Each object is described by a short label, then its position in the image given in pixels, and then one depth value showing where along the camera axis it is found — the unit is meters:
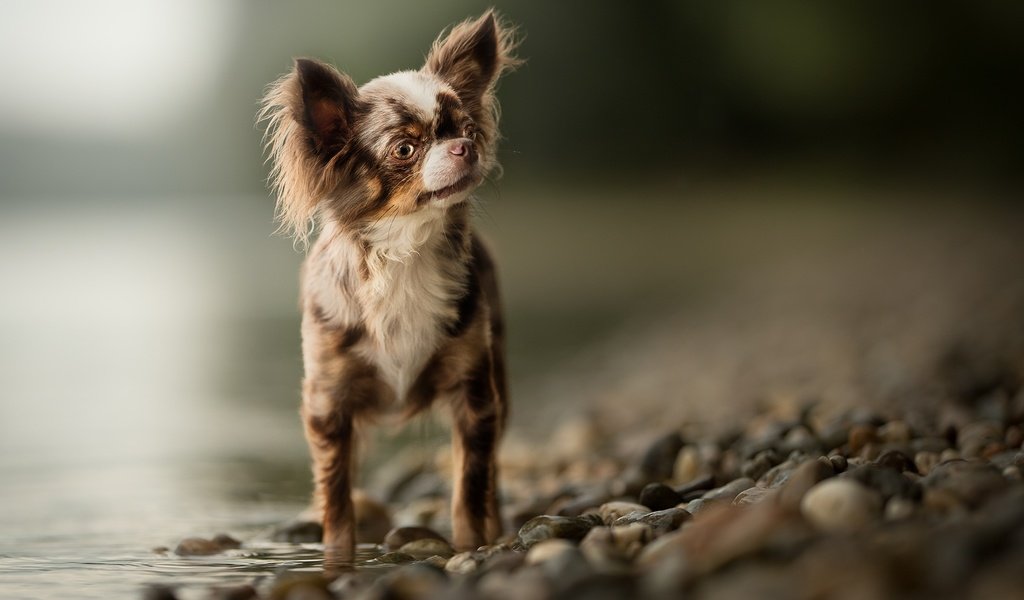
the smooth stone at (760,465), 3.87
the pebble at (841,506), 2.57
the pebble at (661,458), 4.51
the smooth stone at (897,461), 3.34
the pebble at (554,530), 3.39
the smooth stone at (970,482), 2.62
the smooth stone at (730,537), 2.35
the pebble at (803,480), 2.80
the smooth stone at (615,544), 2.71
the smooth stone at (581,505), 4.06
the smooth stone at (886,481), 2.78
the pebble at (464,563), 3.16
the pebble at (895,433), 4.02
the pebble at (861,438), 3.97
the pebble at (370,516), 4.46
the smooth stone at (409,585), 2.64
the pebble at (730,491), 3.51
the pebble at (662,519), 3.19
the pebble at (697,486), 3.90
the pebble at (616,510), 3.61
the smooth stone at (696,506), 3.38
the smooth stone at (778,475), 3.53
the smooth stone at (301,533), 4.17
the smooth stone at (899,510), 2.58
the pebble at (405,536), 4.00
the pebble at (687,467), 4.36
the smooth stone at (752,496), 3.26
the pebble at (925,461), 3.56
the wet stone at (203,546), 3.94
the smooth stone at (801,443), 4.02
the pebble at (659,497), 3.81
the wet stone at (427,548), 3.83
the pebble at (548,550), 2.77
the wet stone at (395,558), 3.68
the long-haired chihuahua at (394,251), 3.64
